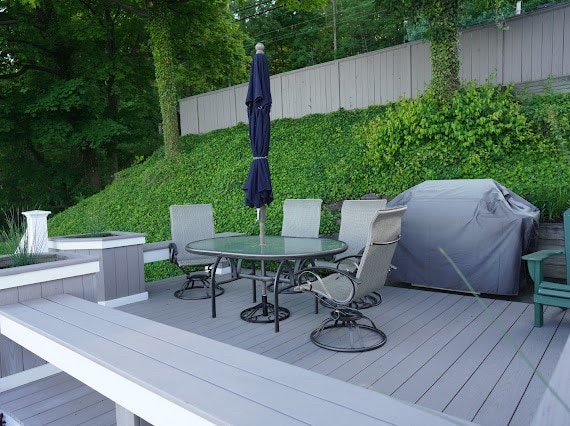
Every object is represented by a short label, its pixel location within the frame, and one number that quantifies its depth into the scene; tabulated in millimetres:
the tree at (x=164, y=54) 10305
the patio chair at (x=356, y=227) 4270
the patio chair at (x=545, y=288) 3111
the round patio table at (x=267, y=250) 3367
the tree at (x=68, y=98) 11805
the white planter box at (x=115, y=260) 4234
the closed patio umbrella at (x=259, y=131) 3846
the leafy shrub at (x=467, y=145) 5621
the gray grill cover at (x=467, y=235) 4039
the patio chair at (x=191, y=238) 4582
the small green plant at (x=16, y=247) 2977
